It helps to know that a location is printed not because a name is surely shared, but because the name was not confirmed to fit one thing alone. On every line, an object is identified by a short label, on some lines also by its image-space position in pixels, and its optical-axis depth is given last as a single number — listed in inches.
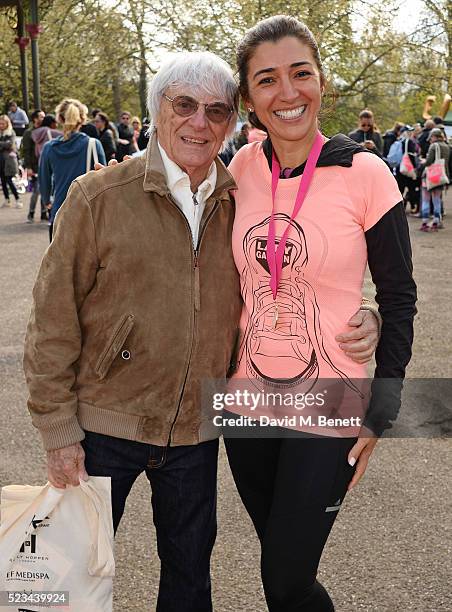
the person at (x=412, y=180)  693.0
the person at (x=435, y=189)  610.2
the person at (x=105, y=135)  677.9
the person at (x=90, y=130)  590.2
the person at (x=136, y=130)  859.5
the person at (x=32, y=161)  611.6
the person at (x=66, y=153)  341.1
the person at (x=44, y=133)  600.1
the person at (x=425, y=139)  727.1
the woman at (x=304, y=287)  94.3
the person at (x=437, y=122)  723.8
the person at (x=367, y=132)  670.5
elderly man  93.4
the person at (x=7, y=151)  690.2
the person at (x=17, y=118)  925.2
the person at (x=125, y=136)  821.9
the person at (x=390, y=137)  809.0
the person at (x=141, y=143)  894.2
